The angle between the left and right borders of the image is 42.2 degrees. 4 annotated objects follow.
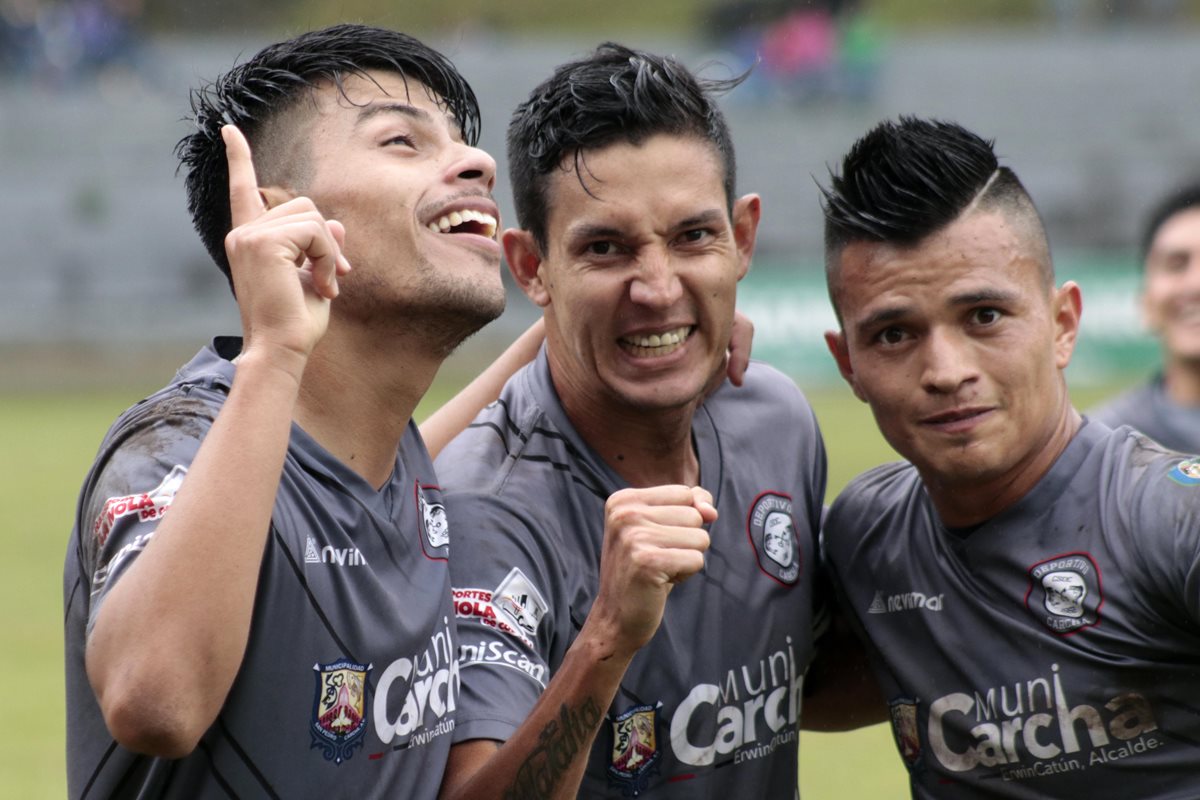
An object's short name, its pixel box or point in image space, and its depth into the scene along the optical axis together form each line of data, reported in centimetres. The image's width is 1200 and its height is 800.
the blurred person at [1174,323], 685
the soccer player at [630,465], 355
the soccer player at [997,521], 345
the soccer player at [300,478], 265
